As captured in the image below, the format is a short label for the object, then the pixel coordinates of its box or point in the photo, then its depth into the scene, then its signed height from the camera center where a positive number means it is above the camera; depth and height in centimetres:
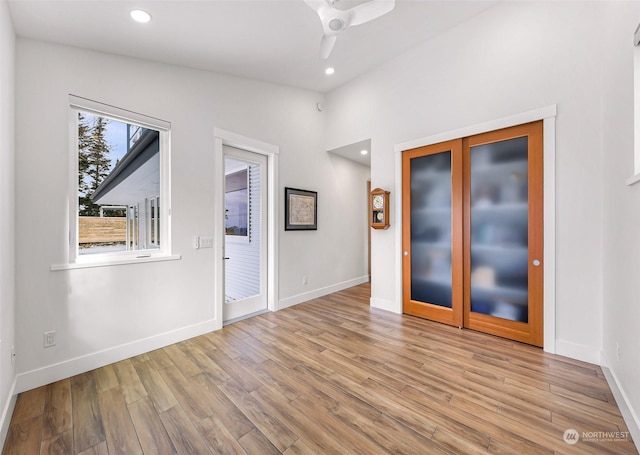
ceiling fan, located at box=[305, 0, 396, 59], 210 +173
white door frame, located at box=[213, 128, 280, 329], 334 +25
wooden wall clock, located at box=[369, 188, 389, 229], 386 +27
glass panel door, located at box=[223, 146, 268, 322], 366 -10
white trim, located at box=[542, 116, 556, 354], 264 -7
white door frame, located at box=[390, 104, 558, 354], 264 +7
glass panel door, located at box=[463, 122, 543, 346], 277 -7
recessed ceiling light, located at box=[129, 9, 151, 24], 218 +175
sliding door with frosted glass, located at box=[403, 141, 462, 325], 333 -7
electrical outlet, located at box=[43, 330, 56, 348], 222 -92
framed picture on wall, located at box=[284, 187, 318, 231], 419 +28
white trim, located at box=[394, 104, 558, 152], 268 +113
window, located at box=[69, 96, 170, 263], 246 +44
